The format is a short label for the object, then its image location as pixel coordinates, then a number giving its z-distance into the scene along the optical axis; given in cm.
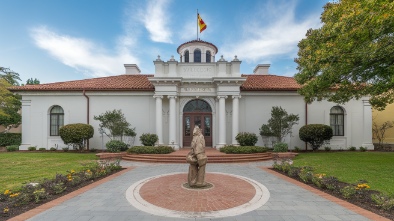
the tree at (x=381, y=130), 1744
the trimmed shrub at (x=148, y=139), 1410
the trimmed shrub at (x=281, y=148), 1325
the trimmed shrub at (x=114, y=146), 1346
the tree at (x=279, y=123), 1429
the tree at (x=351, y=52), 709
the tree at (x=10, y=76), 2560
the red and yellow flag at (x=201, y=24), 1750
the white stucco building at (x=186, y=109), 1591
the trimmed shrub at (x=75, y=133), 1444
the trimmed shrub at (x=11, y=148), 1583
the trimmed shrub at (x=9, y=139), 1850
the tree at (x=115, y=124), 1431
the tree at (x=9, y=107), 1733
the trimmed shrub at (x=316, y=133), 1458
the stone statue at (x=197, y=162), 629
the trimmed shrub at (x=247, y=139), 1425
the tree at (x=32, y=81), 3685
